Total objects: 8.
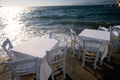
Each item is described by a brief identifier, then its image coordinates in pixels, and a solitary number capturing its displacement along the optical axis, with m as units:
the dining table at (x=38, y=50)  1.46
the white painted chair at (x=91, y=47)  1.79
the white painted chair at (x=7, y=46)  1.68
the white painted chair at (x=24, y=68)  1.14
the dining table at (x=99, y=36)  1.90
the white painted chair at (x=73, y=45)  2.02
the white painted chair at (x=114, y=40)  1.98
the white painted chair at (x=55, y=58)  1.35
